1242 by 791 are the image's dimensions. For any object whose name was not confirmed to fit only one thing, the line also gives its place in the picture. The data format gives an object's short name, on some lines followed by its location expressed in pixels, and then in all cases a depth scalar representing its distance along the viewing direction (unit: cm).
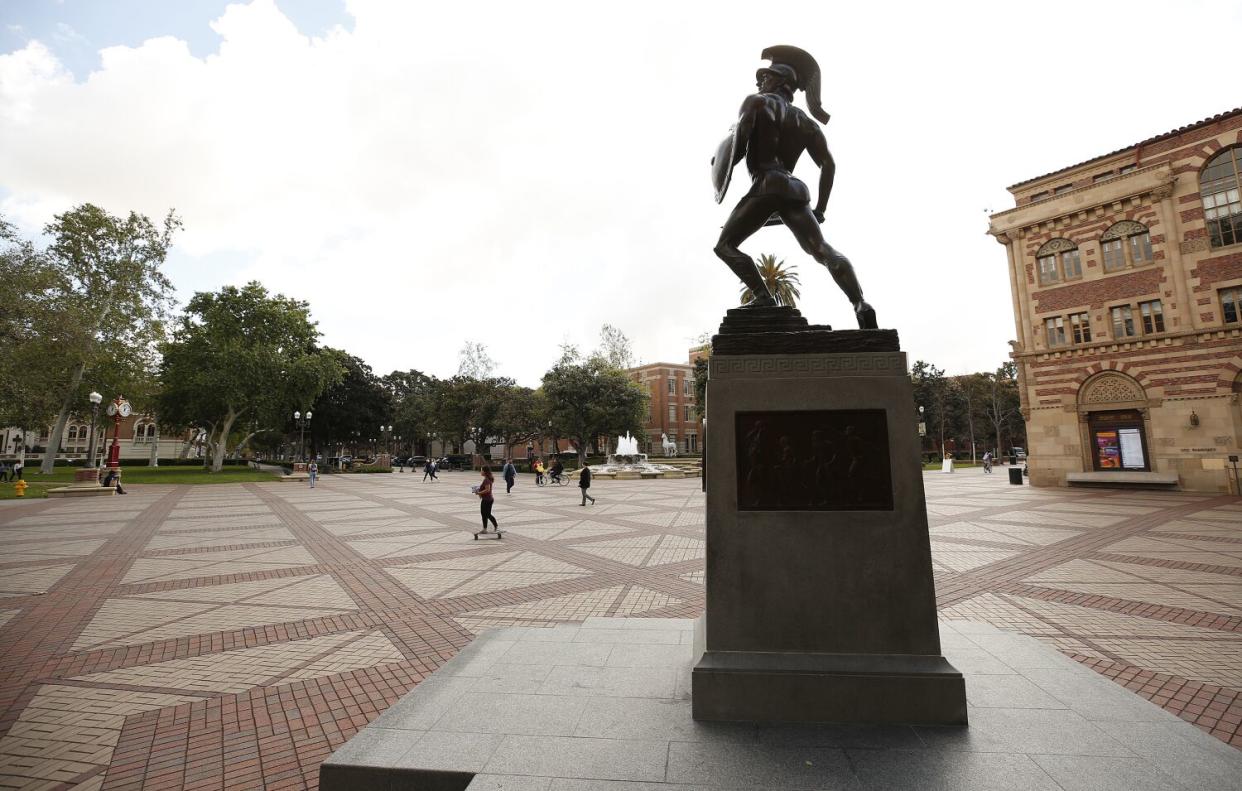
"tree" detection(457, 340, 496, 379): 5459
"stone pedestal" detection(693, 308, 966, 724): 315
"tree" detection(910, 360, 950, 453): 6512
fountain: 3522
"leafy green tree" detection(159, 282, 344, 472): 3653
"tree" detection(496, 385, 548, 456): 4653
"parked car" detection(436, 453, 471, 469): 5338
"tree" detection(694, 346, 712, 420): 3681
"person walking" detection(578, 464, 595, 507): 1920
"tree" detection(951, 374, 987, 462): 6619
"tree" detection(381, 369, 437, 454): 6041
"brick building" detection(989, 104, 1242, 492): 2025
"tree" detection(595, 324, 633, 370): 5409
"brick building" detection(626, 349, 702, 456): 7088
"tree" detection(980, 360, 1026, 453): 6412
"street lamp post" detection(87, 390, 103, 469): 3450
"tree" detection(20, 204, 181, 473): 2903
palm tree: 3489
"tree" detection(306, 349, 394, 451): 5422
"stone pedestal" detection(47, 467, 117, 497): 2209
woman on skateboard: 1195
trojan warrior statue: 413
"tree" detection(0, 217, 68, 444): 2064
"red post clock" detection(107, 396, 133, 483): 2329
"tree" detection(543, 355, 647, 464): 4359
